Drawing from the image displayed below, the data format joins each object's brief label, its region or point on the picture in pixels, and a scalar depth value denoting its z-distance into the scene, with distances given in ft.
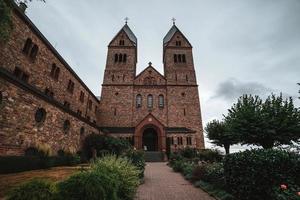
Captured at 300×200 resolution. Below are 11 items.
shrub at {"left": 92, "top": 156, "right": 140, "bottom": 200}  19.26
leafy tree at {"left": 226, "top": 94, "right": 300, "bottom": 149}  52.60
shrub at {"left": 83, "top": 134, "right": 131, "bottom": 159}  64.03
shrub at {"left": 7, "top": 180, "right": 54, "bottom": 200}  9.45
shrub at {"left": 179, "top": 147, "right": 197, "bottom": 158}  76.18
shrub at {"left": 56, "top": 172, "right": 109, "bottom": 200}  11.48
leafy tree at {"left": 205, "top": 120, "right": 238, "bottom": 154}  90.74
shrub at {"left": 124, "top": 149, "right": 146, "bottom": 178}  35.94
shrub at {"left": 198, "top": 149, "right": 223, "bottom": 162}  60.75
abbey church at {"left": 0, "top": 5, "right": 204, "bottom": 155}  33.91
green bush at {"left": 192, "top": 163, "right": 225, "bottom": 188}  27.02
